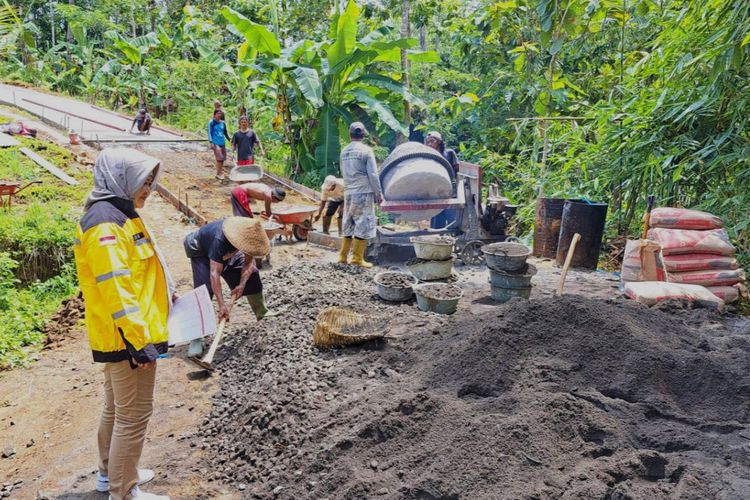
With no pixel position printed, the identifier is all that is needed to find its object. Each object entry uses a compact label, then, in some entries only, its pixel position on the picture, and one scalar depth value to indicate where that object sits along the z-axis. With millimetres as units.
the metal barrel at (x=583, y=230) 7707
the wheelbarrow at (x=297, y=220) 9172
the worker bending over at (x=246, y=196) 6617
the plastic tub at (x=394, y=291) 6258
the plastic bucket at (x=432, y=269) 7039
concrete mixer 7832
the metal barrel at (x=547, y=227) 8367
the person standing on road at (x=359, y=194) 7434
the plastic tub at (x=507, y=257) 6242
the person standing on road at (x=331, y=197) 9164
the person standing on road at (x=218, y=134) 13242
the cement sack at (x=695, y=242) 6266
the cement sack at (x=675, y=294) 5992
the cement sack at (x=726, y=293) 6258
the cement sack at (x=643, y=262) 6379
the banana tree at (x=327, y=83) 12469
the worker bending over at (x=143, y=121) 17766
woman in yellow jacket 2768
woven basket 4891
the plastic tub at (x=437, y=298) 5955
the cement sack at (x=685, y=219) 6387
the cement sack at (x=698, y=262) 6305
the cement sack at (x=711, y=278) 6297
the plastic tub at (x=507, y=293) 6445
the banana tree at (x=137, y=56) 20720
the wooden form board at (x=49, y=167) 11041
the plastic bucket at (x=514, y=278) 6355
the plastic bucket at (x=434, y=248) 6945
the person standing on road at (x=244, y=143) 12031
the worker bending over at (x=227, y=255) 4648
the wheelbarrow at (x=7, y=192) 8711
